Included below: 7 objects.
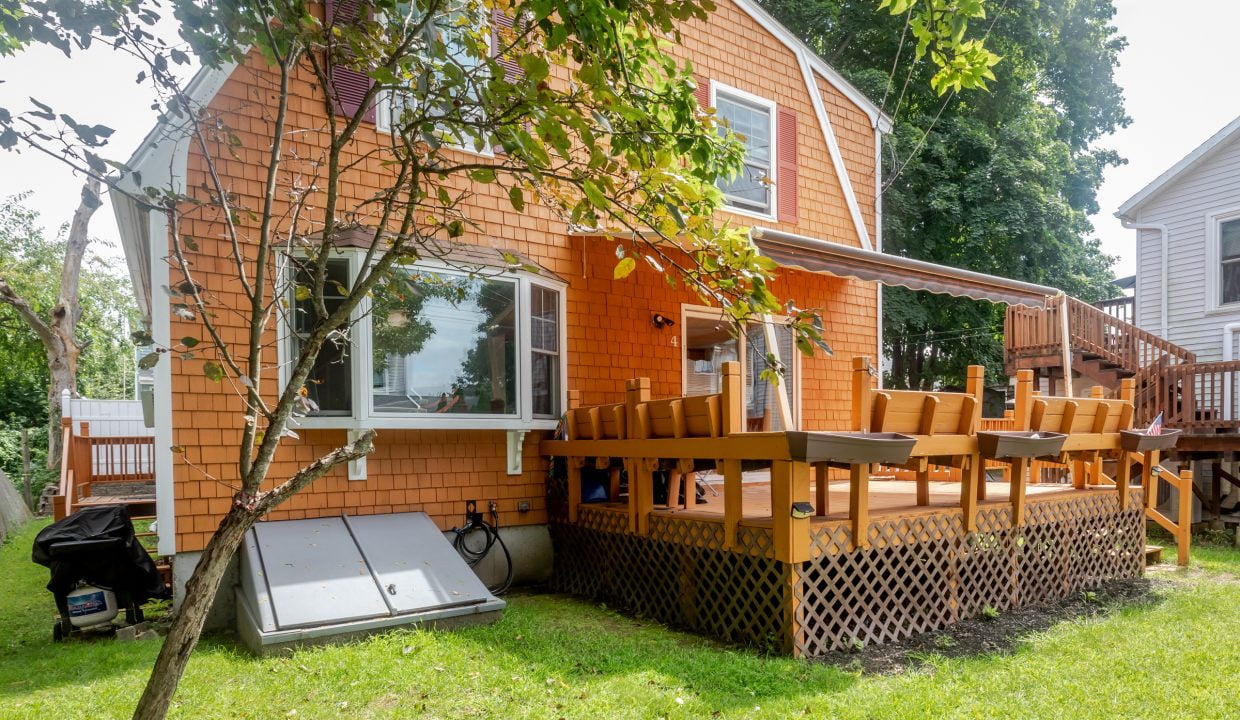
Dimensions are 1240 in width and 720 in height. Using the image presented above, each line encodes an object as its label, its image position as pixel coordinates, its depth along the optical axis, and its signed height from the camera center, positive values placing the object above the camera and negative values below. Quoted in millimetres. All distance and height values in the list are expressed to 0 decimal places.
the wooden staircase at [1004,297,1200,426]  10992 -224
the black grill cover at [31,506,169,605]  5098 -1529
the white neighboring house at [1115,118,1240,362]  12344 +1661
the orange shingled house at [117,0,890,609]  5578 +96
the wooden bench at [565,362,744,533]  4969 -645
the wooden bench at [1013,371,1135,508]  6121 -747
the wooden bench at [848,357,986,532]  4836 -592
